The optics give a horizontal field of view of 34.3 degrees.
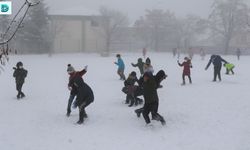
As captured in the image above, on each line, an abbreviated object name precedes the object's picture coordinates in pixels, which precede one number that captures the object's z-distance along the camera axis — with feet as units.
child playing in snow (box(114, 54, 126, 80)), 71.21
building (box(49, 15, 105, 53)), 248.73
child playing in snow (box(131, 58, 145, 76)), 70.87
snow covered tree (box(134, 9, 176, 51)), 266.81
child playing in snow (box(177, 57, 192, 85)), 63.31
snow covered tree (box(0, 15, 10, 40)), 193.63
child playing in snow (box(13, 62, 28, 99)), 53.01
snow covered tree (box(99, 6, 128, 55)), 254.51
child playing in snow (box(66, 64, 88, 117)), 37.29
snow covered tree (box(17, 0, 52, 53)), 210.59
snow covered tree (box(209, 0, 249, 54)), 233.10
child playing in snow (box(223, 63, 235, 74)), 82.53
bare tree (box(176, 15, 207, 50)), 286.87
